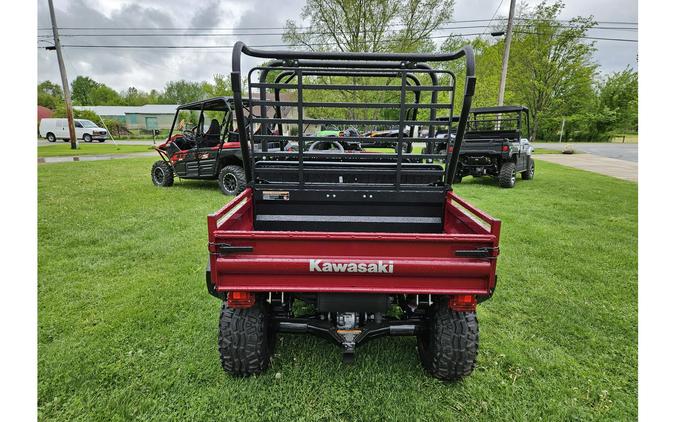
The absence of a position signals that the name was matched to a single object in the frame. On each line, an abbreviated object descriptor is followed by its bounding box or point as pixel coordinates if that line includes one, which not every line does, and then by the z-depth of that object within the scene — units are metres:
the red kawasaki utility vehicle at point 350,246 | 1.83
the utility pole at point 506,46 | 13.63
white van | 26.67
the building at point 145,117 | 49.38
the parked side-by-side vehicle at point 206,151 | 7.89
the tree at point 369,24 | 20.64
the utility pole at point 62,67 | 17.33
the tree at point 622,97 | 35.59
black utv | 9.04
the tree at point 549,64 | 33.56
